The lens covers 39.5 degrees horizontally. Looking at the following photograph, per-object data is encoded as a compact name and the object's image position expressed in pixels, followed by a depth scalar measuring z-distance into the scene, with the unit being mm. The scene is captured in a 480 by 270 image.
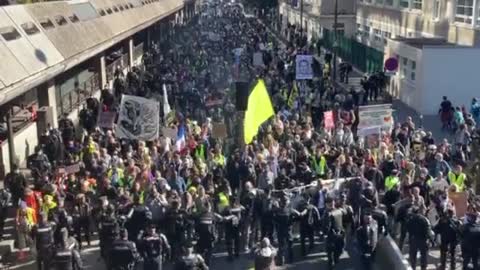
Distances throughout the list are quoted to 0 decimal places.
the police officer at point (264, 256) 10609
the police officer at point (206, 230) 11695
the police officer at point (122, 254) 10648
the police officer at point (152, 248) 10859
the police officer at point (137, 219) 12016
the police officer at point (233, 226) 12219
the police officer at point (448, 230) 11508
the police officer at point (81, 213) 12828
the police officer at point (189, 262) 9922
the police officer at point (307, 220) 12477
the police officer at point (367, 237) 11523
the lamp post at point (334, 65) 34500
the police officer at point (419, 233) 11445
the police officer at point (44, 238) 11398
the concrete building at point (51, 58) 15931
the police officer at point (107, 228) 11484
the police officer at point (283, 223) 12109
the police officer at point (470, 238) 11031
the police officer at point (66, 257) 10500
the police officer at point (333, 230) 11703
